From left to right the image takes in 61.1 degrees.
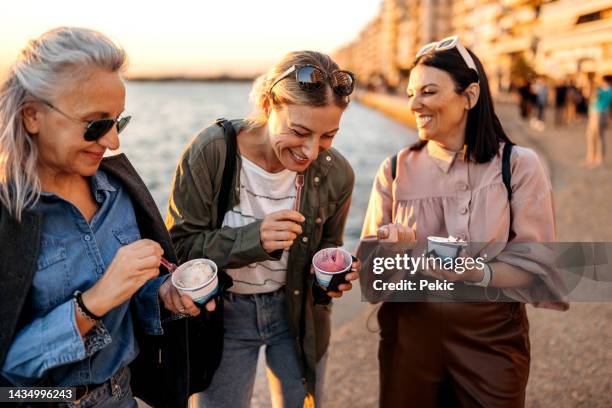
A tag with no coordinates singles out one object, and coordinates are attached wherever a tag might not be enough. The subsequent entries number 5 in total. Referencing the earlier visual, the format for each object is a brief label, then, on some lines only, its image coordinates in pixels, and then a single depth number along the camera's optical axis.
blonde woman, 2.06
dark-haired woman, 2.17
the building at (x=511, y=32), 42.50
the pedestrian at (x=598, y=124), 12.10
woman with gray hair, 1.50
